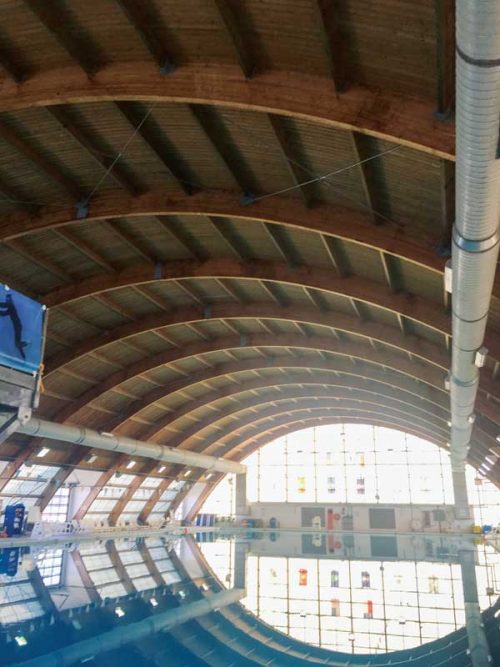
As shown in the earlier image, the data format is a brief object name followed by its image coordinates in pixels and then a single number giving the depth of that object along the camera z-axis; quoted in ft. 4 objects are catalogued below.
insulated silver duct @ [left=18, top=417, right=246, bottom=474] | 102.99
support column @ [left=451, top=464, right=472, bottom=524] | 153.13
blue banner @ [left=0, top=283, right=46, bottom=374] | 35.73
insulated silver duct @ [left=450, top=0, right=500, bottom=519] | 19.42
